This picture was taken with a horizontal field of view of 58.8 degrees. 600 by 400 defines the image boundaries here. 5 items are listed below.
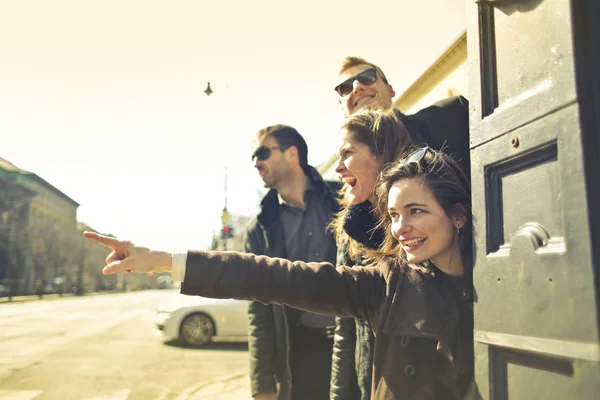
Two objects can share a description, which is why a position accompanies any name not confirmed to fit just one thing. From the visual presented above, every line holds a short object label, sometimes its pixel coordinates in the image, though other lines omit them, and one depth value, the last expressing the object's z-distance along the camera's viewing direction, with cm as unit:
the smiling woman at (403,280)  169
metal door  115
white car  1044
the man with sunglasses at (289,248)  310
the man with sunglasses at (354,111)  214
